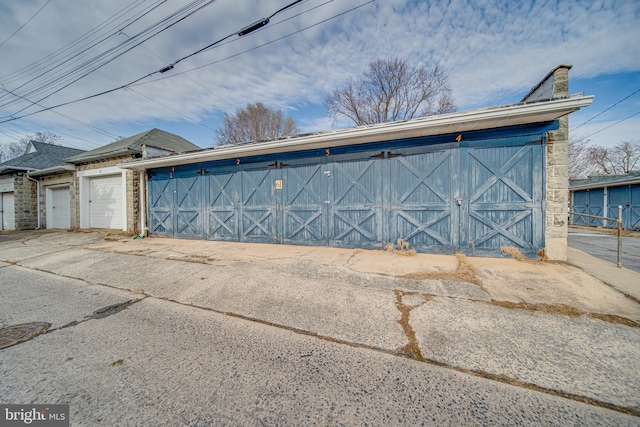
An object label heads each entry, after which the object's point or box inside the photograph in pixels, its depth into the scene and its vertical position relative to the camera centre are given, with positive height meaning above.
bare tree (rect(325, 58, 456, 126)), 17.64 +8.89
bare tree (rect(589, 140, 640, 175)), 26.69 +6.05
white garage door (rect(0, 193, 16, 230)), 13.10 -0.01
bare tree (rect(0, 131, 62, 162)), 28.84 +8.20
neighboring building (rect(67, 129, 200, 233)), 9.30 +1.19
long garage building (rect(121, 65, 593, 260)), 4.57 +0.69
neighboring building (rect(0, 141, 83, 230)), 12.14 +0.76
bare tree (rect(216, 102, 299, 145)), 22.92 +8.87
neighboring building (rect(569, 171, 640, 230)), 12.21 +0.63
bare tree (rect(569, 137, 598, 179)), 24.16 +5.31
